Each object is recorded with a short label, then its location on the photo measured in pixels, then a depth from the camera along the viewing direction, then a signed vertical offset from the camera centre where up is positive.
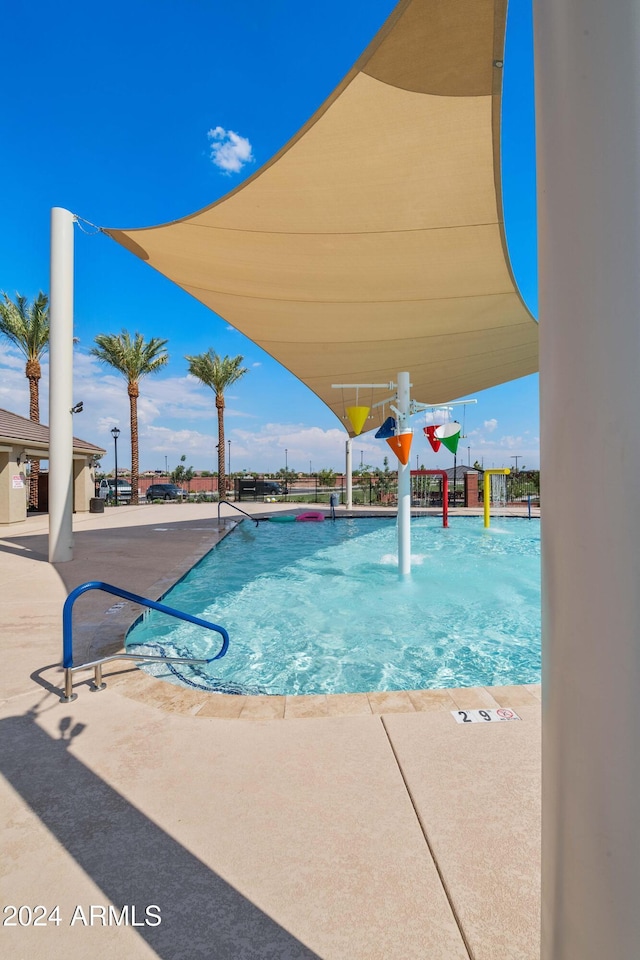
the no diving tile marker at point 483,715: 2.66 -1.32
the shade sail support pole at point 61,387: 7.57 +1.64
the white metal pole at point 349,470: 20.02 +0.64
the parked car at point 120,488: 31.69 -0.17
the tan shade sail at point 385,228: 4.00 +3.30
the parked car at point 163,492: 31.66 -0.44
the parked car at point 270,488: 26.76 -0.16
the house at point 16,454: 13.19 +0.99
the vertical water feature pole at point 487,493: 14.24 -0.27
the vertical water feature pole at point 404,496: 7.57 -0.19
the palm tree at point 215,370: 26.98 +6.62
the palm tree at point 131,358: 23.36 +6.42
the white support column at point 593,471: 0.75 +0.02
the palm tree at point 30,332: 20.03 +6.61
